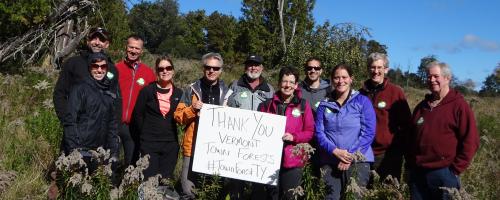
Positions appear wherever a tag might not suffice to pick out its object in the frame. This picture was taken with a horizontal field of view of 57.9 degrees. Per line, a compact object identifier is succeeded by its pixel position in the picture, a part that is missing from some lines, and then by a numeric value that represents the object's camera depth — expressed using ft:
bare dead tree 40.70
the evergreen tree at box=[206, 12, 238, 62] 170.40
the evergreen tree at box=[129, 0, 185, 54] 233.58
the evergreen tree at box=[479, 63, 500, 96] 108.37
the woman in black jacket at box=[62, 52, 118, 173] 15.25
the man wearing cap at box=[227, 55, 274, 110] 17.42
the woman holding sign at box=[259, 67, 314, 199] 15.98
